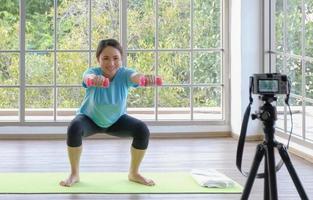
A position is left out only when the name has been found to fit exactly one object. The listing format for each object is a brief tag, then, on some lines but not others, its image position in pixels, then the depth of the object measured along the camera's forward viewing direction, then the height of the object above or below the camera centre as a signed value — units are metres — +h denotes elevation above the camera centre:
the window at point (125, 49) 6.61 +0.53
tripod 2.66 -0.20
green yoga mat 4.10 -0.49
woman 4.32 -0.05
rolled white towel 4.23 -0.46
